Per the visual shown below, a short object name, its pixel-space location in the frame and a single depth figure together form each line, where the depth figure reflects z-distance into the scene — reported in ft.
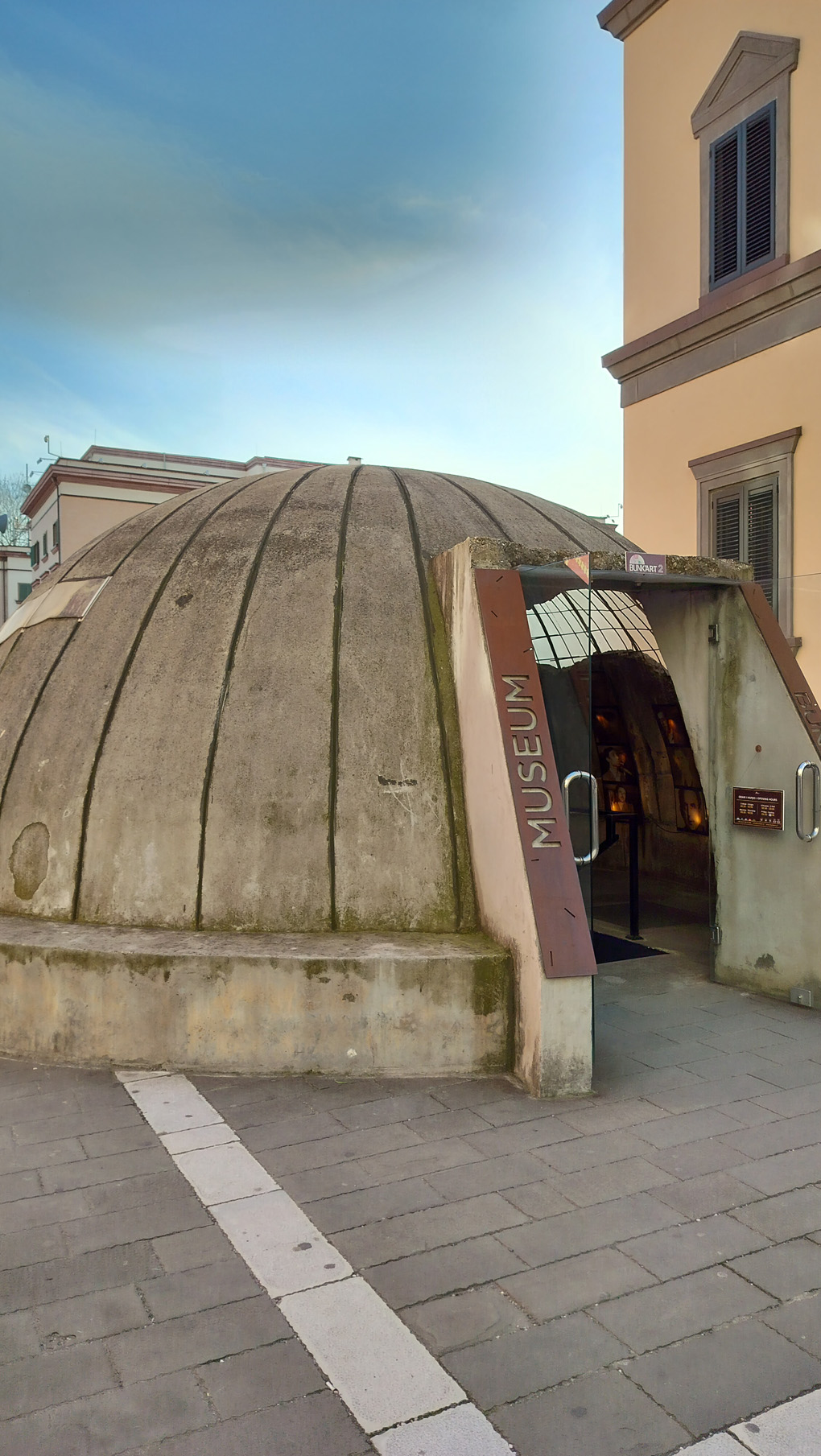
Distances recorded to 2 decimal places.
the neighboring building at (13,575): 157.28
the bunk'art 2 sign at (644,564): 21.39
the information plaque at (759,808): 23.62
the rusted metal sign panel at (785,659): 23.53
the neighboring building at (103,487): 118.21
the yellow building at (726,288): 34.50
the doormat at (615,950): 27.68
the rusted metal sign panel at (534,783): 17.76
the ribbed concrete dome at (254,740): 20.68
